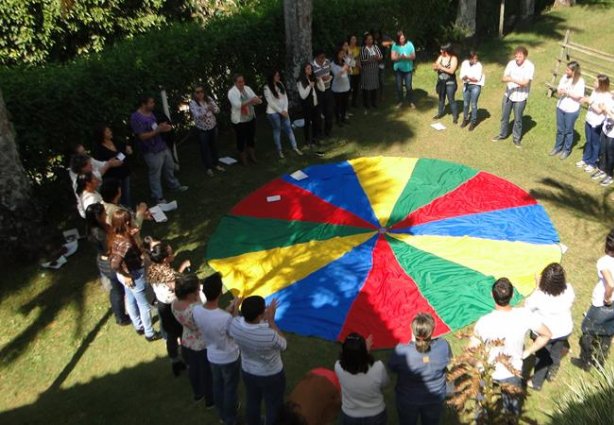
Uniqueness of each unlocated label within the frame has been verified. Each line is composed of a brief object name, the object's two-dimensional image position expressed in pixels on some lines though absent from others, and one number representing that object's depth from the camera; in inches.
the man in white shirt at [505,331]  197.8
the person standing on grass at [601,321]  231.6
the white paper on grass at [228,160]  453.1
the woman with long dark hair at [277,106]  427.8
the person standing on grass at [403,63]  502.6
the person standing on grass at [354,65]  495.5
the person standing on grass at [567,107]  392.5
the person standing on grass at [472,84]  446.6
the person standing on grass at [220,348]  207.9
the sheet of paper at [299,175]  425.1
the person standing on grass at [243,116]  416.2
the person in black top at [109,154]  345.4
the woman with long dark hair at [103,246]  270.7
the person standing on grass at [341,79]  473.1
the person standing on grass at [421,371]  187.2
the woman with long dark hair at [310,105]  437.1
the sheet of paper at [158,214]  381.9
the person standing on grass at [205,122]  408.5
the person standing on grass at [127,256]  258.1
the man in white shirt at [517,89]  417.1
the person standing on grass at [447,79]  458.3
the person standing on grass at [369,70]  495.2
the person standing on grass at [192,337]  219.3
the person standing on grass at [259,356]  197.5
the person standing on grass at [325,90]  453.1
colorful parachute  299.1
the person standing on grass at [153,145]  373.4
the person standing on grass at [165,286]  239.8
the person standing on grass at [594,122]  369.1
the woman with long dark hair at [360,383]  179.8
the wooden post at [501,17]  674.8
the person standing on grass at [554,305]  219.0
